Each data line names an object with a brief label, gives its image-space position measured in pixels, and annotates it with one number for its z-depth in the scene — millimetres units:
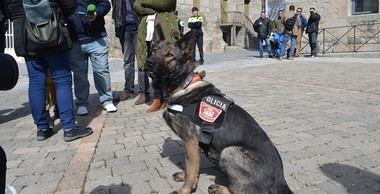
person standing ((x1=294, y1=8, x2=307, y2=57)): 16819
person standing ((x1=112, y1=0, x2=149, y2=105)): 6805
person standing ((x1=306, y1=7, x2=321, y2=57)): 16952
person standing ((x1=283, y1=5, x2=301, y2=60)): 16234
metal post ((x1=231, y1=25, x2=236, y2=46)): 30516
